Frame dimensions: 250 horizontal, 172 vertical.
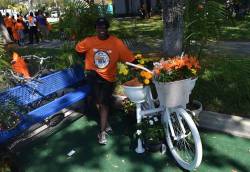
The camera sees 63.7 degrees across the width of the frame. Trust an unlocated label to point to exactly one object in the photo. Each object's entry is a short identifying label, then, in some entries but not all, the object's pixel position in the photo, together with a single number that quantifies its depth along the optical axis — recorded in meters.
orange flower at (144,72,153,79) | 2.45
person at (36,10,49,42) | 10.63
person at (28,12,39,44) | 10.21
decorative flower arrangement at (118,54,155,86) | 2.48
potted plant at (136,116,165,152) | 2.62
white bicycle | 2.27
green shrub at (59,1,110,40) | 3.72
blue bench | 2.70
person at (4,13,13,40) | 10.92
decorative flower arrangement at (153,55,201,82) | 2.29
